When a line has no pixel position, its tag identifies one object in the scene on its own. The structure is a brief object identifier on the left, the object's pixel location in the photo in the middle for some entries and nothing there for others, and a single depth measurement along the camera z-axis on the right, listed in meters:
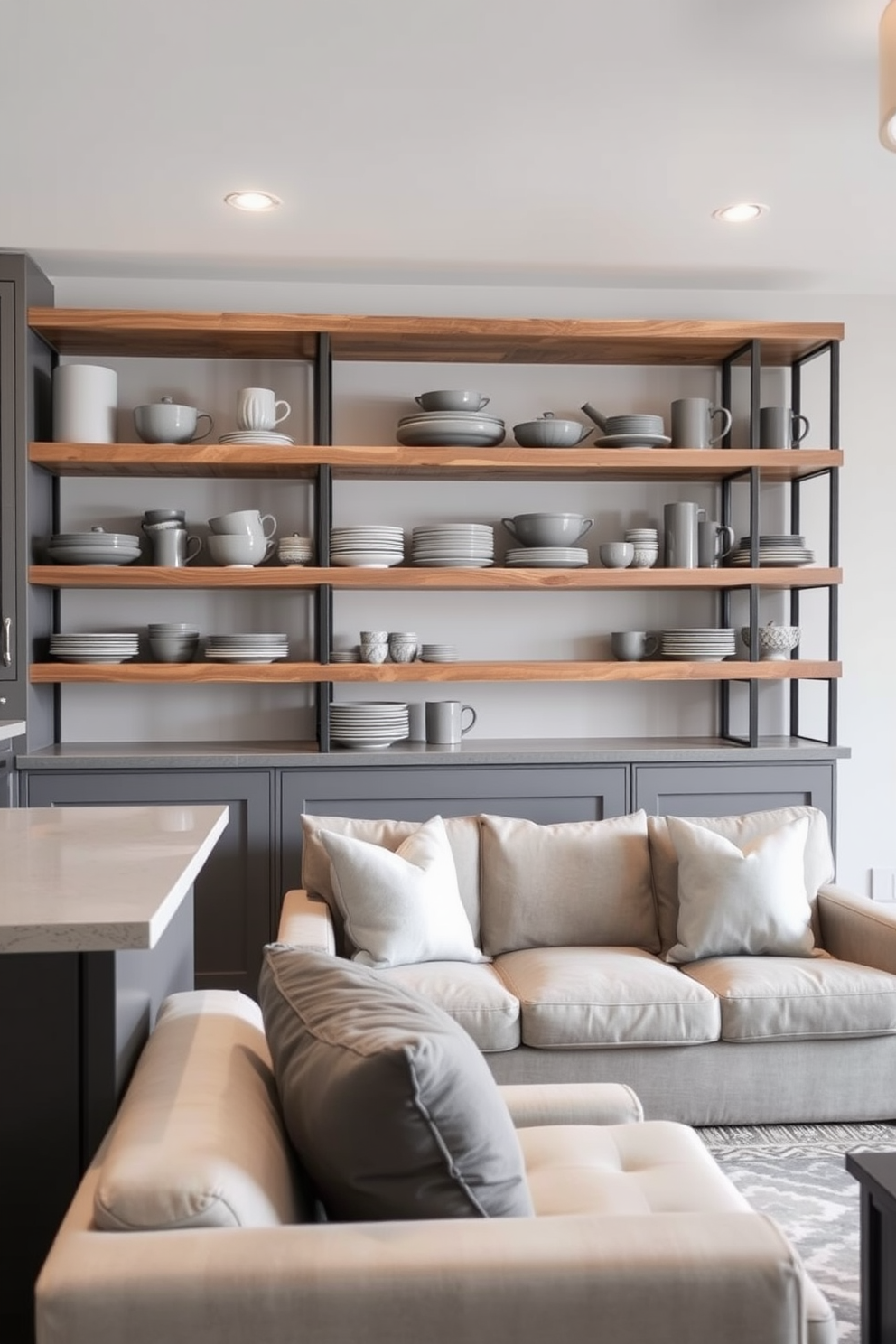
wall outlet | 4.21
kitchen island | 1.34
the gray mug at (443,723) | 3.87
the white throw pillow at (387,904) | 2.92
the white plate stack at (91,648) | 3.68
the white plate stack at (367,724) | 3.69
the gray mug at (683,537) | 3.91
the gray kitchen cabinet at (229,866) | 3.61
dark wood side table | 1.73
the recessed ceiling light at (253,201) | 3.19
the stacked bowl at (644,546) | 3.88
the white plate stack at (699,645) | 3.87
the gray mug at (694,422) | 3.91
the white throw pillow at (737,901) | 3.09
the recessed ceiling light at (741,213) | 3.30
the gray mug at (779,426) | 3.94
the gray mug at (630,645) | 3.94
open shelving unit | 3.64
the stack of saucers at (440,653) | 3.80
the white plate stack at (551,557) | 3.79
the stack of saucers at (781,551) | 3.91
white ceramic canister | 3.70
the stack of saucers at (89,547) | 3.67
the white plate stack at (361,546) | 3.72
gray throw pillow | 1.21
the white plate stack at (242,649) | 3.71
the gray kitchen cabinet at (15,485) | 3.56
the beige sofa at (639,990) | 2.79
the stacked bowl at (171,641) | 3.76
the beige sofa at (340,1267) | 1.05
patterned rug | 2.24
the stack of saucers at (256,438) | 3.71
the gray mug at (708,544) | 3.94
